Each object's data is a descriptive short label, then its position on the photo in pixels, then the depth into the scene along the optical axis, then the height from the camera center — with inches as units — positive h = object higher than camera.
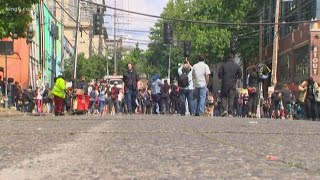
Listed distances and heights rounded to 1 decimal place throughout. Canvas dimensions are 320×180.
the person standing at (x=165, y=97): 1100.5 -34.1
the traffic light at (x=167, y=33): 1737.2 +124.0
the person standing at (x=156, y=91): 1108.5 -23.8
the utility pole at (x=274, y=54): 1633.9 +60.2
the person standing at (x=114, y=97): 1218.6 -38.6
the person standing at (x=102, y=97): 1244.5 -39.0
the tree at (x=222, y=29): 2223.2 +176.6
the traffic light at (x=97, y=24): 1576.0 +134.0
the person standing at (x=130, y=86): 877.8 -12.0
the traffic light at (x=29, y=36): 1314.5 +87.7
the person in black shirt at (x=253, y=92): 1063.6 -24.7
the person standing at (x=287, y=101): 1144.8 -43.1
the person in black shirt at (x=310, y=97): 961.5 -29.9
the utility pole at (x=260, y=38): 2274.9 +142.5
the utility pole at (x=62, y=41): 2539.4 +168.3
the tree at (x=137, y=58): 5148.6 +168.1
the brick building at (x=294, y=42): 1676.9 +107.6
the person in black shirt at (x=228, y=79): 725.3 -1.9
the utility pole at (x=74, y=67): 2073.8 +34.6
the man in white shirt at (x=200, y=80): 735.1 -3.1
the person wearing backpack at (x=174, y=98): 1118.4 -36.8
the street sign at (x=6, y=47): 1010.7 +48.8
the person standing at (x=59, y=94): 889.5 -23.2
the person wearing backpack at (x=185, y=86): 812.0 -11.2
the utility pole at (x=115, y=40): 4055.4 +252.5
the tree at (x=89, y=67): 3178.2 +54.5
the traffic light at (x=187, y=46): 1801.7 +93.2
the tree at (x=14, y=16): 854.5 +85.7
